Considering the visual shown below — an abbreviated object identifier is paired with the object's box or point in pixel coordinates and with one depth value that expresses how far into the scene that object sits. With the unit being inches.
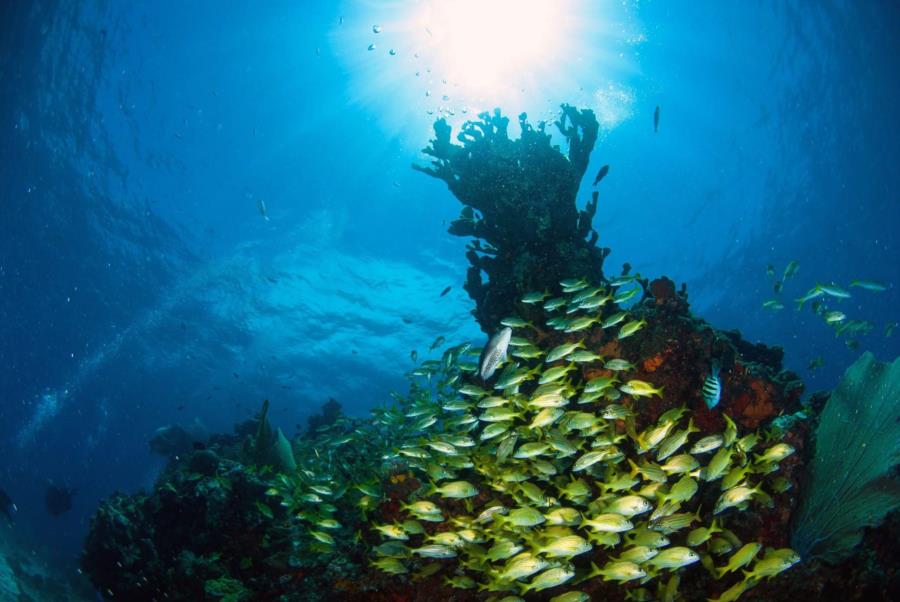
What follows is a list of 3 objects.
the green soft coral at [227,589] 235.8
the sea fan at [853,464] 197.9
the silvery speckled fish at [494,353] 198.4
